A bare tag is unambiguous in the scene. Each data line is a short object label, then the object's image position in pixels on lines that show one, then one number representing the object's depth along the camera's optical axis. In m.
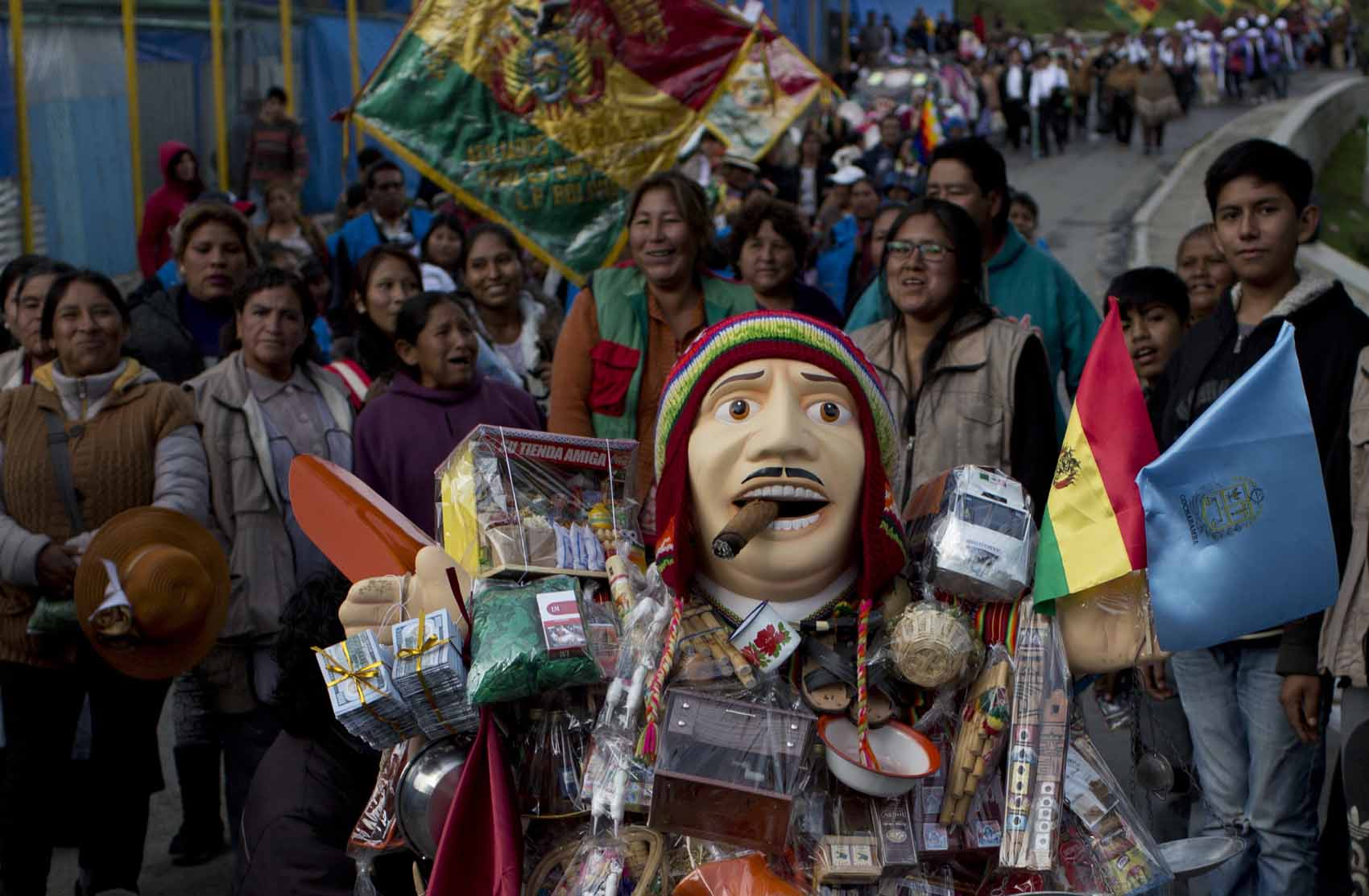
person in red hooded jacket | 9.12
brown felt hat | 4.50
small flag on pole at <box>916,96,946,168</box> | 22.30
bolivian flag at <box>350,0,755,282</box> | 7.09
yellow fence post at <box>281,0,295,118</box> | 15.03
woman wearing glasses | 4.25
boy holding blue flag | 4.02
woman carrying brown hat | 4.70
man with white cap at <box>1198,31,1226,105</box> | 35.78
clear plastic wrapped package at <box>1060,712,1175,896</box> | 3.00
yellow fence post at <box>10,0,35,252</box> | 10.88
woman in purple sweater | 4.99
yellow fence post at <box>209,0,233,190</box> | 13.52
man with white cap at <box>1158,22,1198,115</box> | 33.69
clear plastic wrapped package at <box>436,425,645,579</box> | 3.28
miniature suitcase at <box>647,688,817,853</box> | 2.87
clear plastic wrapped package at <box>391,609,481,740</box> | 3.04
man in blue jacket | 8.75
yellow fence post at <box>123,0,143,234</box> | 12.41
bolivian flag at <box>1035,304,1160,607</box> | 2.94
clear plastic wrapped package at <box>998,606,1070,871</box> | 2.92
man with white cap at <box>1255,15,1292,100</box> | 37.31
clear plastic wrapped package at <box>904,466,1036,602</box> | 3.06
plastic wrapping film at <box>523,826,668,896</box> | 2.95
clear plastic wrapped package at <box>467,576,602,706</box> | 2.97
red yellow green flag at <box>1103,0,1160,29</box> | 31.86
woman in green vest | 5.09
